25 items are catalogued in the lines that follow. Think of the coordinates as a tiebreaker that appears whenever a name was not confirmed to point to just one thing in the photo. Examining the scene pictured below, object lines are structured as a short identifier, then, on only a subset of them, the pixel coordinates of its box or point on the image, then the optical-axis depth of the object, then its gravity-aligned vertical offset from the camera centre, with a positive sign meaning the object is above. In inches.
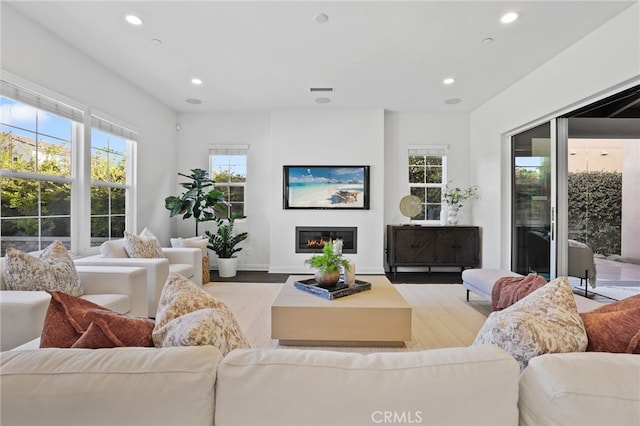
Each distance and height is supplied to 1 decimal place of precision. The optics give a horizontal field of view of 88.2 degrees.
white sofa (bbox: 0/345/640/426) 29.9 -16.5
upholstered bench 133.3 -28.1
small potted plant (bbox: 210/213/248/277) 210.5 -22.5
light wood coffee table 100.7 -33.7
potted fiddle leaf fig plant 203.5 +6.4
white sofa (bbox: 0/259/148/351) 77.1 -24.8
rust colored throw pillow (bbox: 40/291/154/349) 37.8 -14.2
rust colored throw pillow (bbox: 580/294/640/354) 40.5 -14.8
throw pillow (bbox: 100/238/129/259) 136.2 -16.4
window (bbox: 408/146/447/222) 233.5 +24.2
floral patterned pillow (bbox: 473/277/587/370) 38.2 -14.1
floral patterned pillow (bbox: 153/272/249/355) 38.2 -13.9
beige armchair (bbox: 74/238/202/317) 125.3 -21.4
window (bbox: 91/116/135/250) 157.8 +16.4
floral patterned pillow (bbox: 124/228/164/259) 142.1 -15.9
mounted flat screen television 222.7 +16.9
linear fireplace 223.5 -16.4
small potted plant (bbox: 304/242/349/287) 112.9 -18.6
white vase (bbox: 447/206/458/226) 219.5 -1.9
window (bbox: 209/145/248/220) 236.2 +25.4
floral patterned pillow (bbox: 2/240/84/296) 89.4 -17.4
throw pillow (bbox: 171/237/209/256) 185.3 -18.0
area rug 109.6 -42.3
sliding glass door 151.2 +6.7
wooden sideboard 213.2 -20.8
